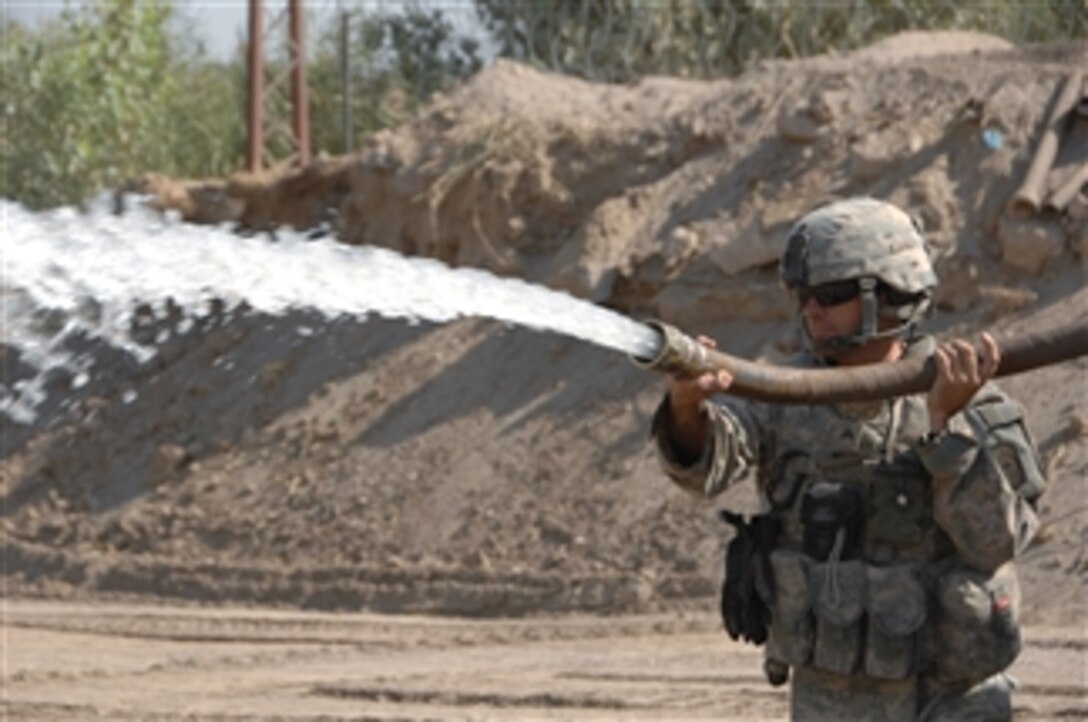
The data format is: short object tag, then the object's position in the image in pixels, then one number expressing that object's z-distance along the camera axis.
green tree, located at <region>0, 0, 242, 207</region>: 26.23
